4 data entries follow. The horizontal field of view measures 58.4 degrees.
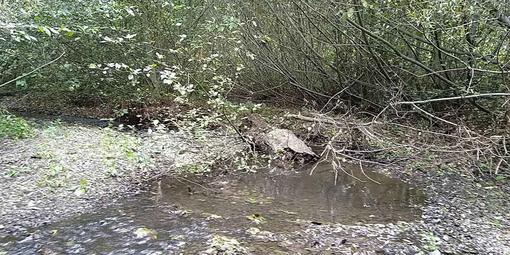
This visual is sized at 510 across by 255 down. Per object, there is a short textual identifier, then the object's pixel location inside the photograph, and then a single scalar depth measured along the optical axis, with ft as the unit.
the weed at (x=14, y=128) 28.14
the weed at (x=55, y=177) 20.75
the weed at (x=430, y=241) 16.14
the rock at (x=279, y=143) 28.86
